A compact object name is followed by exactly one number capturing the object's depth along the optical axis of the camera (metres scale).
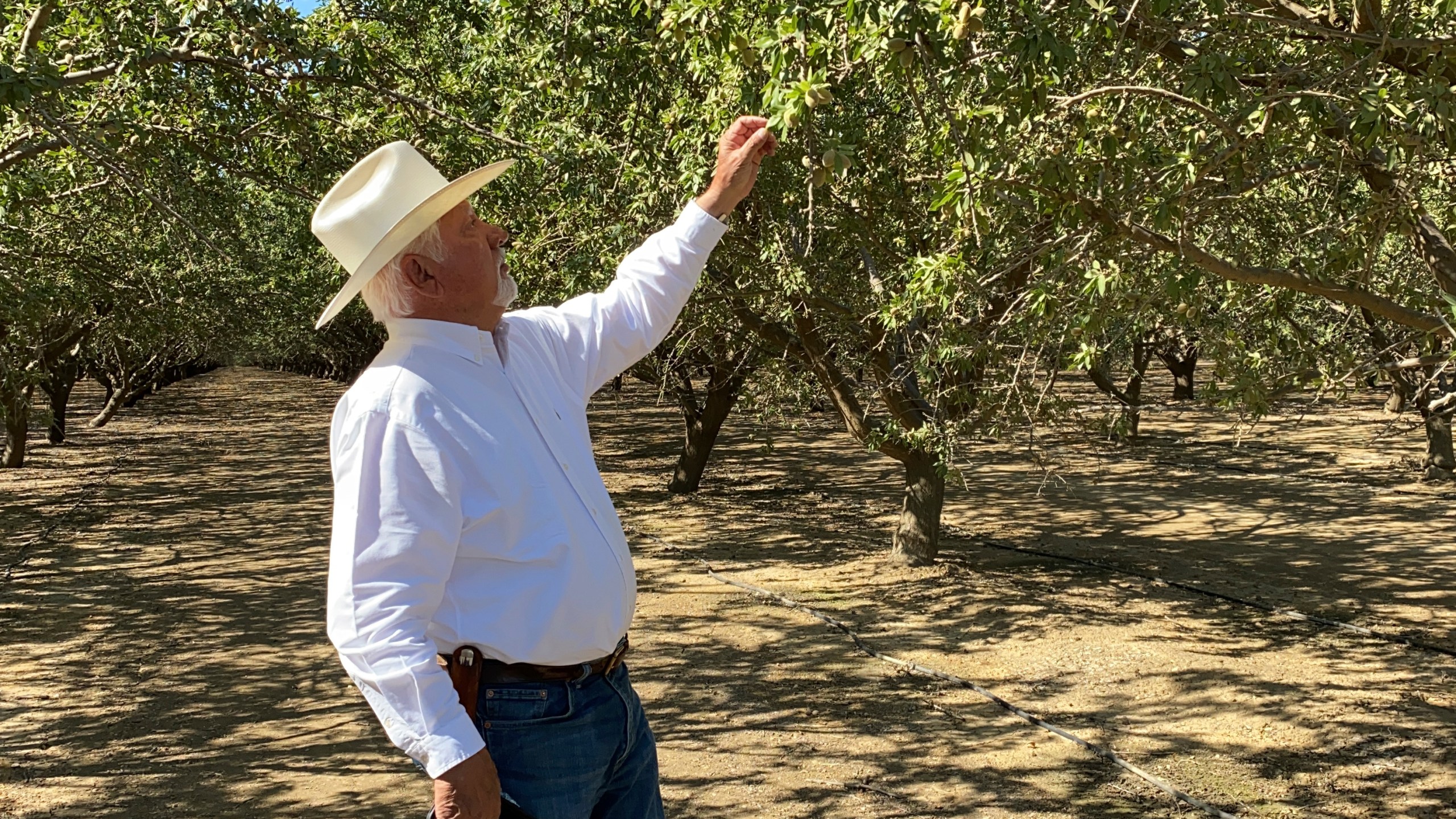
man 1.83
